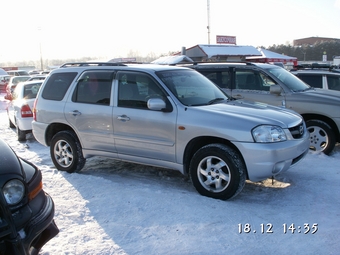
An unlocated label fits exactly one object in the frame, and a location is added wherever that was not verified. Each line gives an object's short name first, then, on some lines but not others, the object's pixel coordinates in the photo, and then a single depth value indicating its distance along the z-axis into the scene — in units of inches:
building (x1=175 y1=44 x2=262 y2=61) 1259.8
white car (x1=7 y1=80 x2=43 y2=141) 347.9
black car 102.7
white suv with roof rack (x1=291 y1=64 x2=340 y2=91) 360.5
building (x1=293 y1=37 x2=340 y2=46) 3976.4
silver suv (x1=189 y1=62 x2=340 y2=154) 279.6
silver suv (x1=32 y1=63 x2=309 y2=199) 181.0
